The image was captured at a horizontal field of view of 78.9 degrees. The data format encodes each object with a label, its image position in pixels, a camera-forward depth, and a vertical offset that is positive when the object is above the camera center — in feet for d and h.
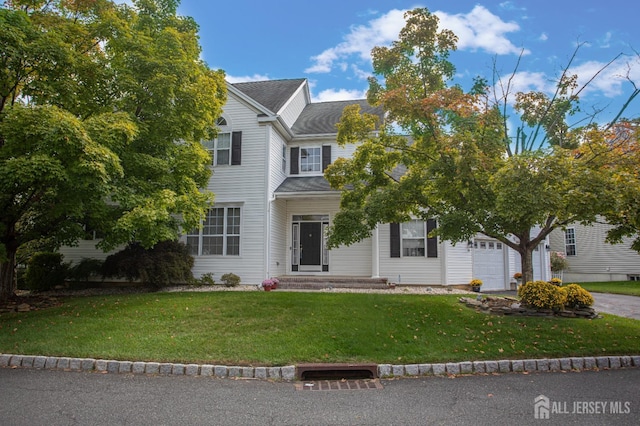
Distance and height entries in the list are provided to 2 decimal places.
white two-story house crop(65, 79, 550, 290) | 47.21 +3.28
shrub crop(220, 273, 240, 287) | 45.06 -3.36
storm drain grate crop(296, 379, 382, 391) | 17.58 -6.18
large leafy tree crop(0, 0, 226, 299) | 25.03 +10.70
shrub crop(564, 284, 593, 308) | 29.53 -3.60
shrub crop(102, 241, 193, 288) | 42.14 -1.50
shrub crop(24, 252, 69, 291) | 44.86 -2.47
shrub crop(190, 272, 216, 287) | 46.03 -3.56
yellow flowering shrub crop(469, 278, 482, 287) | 47.52 -3.88
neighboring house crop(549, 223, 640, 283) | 70.59 -1.07
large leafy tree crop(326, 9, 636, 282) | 24.47 +7.19
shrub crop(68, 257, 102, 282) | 46.52 -2.20
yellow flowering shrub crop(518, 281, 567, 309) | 28.71 -3.30
